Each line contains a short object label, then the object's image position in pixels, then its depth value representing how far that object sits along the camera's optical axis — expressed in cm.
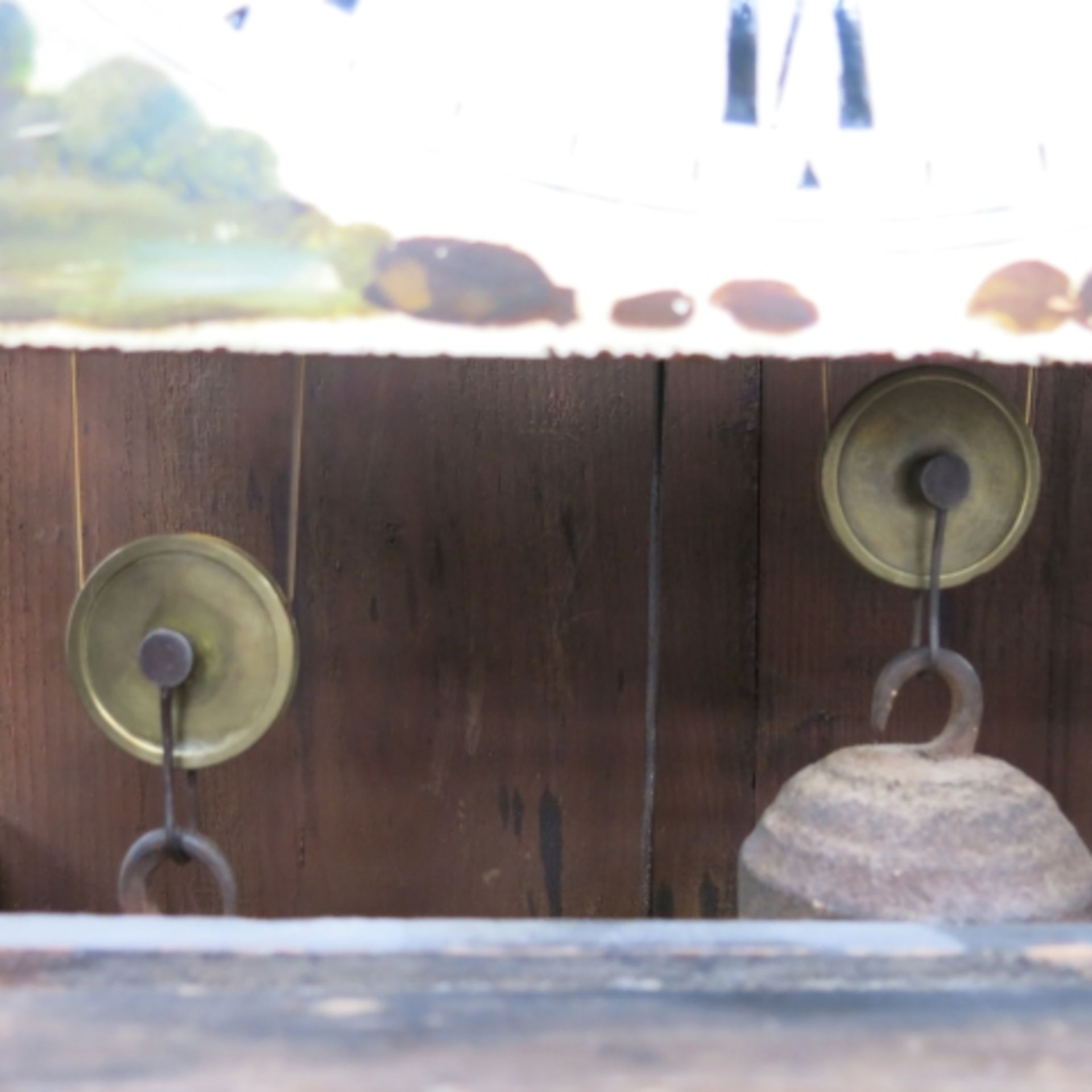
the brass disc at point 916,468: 43
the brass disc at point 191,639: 42
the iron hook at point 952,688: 42
